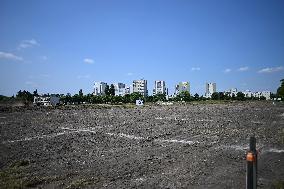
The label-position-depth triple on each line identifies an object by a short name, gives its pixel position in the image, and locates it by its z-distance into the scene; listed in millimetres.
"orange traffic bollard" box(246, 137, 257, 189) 3363
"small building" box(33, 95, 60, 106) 74027
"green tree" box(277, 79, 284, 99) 63458
